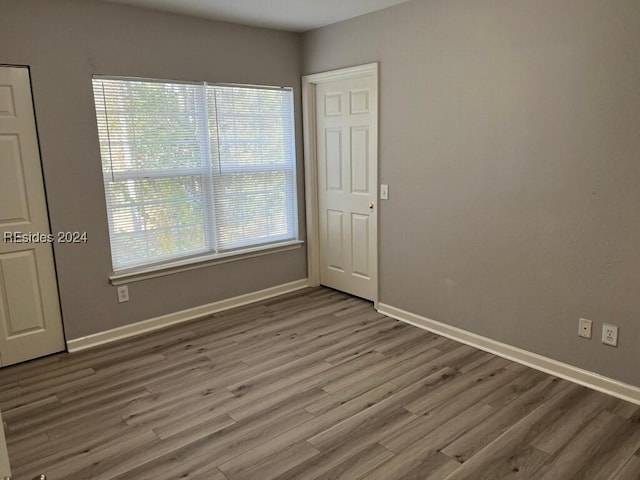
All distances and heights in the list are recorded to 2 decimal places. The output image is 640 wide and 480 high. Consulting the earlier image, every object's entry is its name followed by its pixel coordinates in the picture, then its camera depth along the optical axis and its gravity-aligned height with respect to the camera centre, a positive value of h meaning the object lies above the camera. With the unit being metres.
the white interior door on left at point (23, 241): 3.08 -0.55
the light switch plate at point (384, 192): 3.90 -0.34
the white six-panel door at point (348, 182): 4.05 -0.27
